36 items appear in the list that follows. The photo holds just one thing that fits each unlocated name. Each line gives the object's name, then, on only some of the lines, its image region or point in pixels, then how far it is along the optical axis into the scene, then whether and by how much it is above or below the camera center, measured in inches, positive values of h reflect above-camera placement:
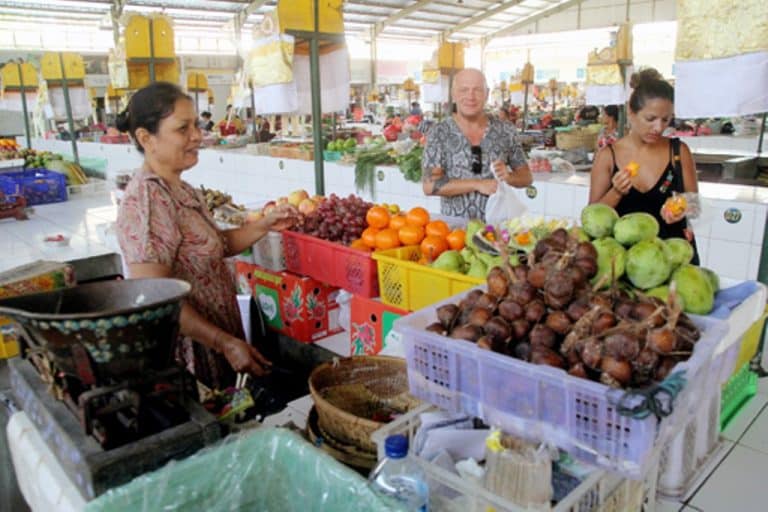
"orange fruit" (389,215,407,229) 111.0 -18.0
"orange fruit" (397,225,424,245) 108.0 -19.9
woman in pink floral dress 74.2 -13.4
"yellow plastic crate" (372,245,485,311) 92.3 -25.5
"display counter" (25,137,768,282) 151.6 -23.9
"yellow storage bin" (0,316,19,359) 76.9 -28.2
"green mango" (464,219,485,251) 95.4 -17.2
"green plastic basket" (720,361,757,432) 76.2 -36.5
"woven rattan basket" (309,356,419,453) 68.3 -31.3
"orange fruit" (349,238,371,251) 113.2 -22.9
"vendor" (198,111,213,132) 533.9 +6.8
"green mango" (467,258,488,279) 88.7 -21.8
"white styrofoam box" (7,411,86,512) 46.9 -29.5
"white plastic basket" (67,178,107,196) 297.4 -30.7
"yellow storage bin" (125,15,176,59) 202.1 +32.2
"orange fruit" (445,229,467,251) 103.1 -19.9
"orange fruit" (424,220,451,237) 105.5 -18.5
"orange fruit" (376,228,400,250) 109.7 -21.1
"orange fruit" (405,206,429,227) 109.3 -16.9
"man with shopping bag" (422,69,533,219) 119.4 -5.6
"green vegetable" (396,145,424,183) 209.9 -13.7
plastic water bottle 42.7 -26.7
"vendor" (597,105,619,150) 274.5 +2.0
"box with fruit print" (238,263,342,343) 129.1 -40.1
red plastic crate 112.0 -27.7
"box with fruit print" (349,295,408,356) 108.1 -37.7
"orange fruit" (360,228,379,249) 112.1 -21.1
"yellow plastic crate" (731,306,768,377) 75.5 -30.2
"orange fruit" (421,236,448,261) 103.5 -21.2
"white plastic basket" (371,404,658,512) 41.3 -27.3
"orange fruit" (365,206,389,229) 114.7 -17.7
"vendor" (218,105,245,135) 481.2 +1.1
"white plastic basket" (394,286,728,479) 39.8 -20.6
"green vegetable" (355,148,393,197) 237.3 -16.0
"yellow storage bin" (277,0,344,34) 140.3 +27.9
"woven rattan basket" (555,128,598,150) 331.0 -7.7
